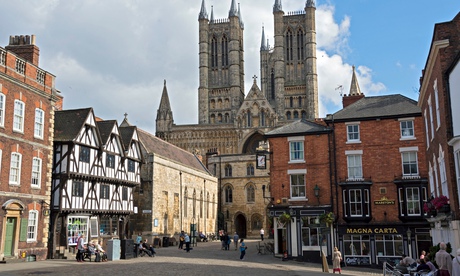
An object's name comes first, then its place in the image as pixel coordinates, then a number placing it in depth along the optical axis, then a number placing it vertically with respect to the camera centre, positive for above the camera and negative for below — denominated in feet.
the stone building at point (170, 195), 124.16 +8.80
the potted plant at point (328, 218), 89.71 +0.88
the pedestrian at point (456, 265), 37.96 -3.50
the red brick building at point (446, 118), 49.90 +11.58
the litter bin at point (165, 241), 127.95 -4.54
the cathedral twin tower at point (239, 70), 309.22 +103.64
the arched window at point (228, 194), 200.03 +12.31
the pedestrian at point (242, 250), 92.01 -5.11
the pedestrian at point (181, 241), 117.74 -4.18
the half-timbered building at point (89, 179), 88.17 +9.31
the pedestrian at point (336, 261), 69.26 -5.54
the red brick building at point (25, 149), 72.90 +12.44
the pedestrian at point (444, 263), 42.60 -3.68
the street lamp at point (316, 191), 93.91 +6.22
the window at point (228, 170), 201.15 +22.48
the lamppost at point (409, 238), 87.20 -2.92
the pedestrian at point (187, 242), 105.85 -3.97
